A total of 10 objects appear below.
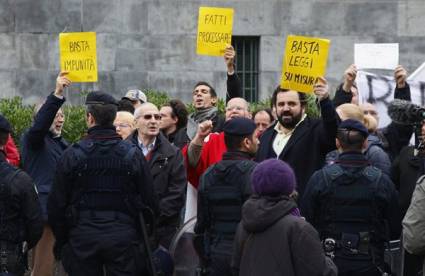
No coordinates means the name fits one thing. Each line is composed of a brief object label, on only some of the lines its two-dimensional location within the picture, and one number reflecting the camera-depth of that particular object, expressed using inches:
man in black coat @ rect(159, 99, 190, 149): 497.4
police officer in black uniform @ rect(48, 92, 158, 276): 370.0
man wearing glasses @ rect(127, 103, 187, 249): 416.5
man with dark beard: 395.5
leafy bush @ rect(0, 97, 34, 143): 587.5
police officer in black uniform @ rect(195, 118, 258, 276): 358.6
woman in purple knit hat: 302.8
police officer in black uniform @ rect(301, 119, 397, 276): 354.0
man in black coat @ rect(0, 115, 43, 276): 372.8
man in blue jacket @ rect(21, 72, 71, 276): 449.4
